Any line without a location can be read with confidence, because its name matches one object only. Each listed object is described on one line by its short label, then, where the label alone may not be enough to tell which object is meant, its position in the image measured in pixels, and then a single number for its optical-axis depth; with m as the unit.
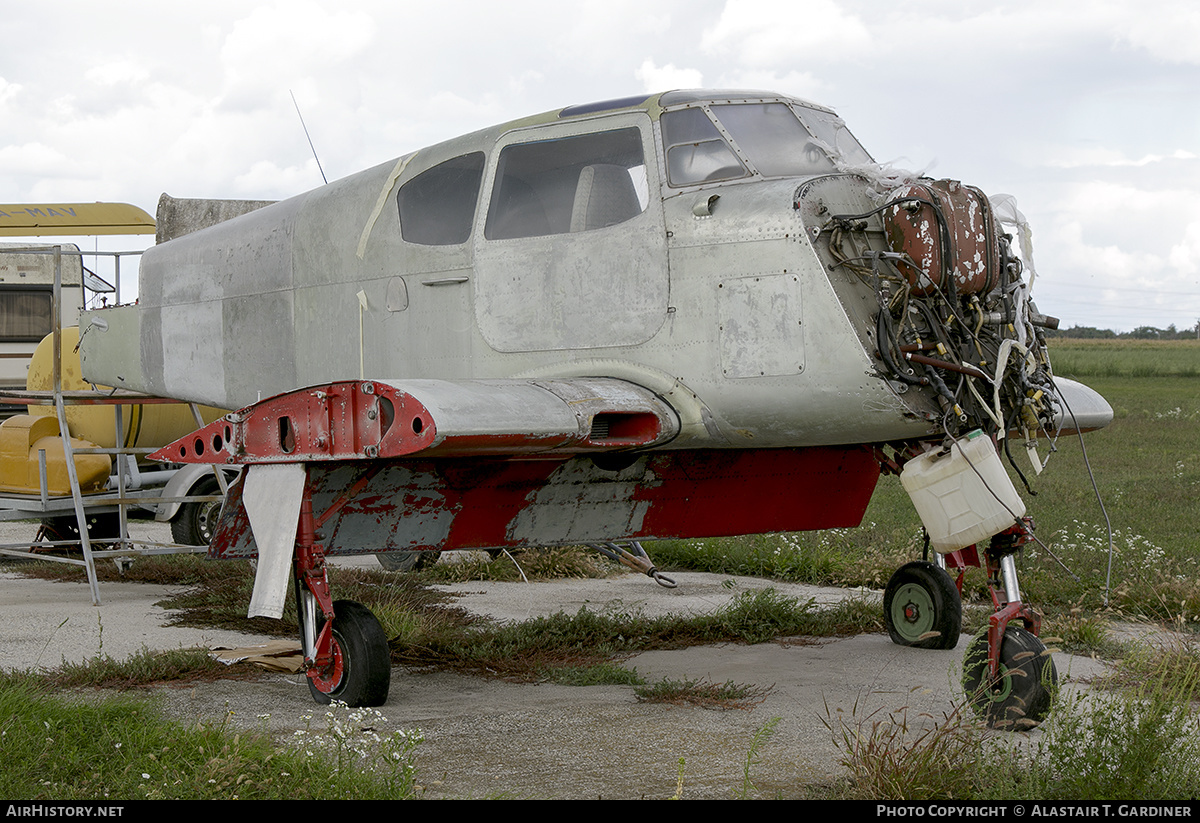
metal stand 9.62
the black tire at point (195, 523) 12.20
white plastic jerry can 5.14
